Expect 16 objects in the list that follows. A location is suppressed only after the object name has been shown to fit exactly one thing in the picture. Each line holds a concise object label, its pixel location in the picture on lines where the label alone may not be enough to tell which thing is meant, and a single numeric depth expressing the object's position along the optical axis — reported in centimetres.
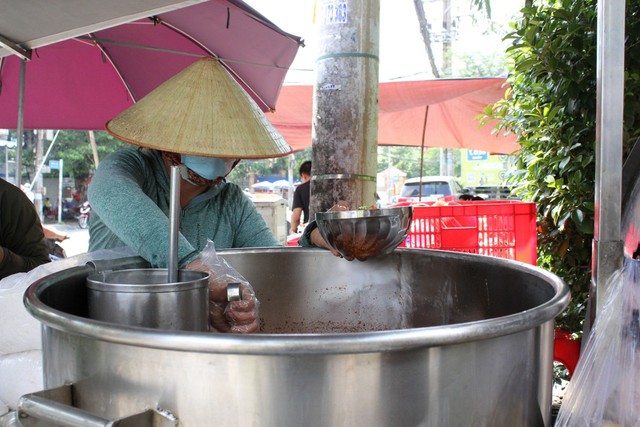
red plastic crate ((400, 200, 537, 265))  274
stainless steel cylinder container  95
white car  1302
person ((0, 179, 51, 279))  230
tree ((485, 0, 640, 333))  251
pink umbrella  344
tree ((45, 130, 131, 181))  2372
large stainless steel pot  69
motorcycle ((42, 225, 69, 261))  449
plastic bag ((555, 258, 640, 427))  118
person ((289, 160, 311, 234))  579
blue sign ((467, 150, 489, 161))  2026
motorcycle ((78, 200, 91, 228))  1848
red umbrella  535
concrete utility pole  228
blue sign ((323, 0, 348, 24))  227
